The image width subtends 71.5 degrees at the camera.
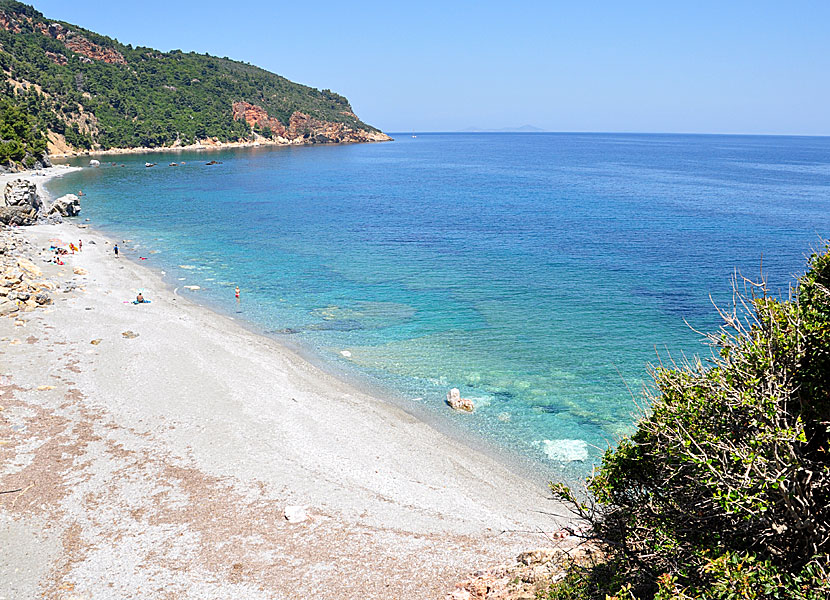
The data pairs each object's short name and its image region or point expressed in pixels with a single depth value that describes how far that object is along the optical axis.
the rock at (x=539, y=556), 13.45
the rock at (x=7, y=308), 31.10
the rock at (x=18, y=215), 56.28
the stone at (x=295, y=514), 16.48
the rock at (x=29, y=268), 38.78
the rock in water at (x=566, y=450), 21.23
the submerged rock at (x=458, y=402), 24.66
